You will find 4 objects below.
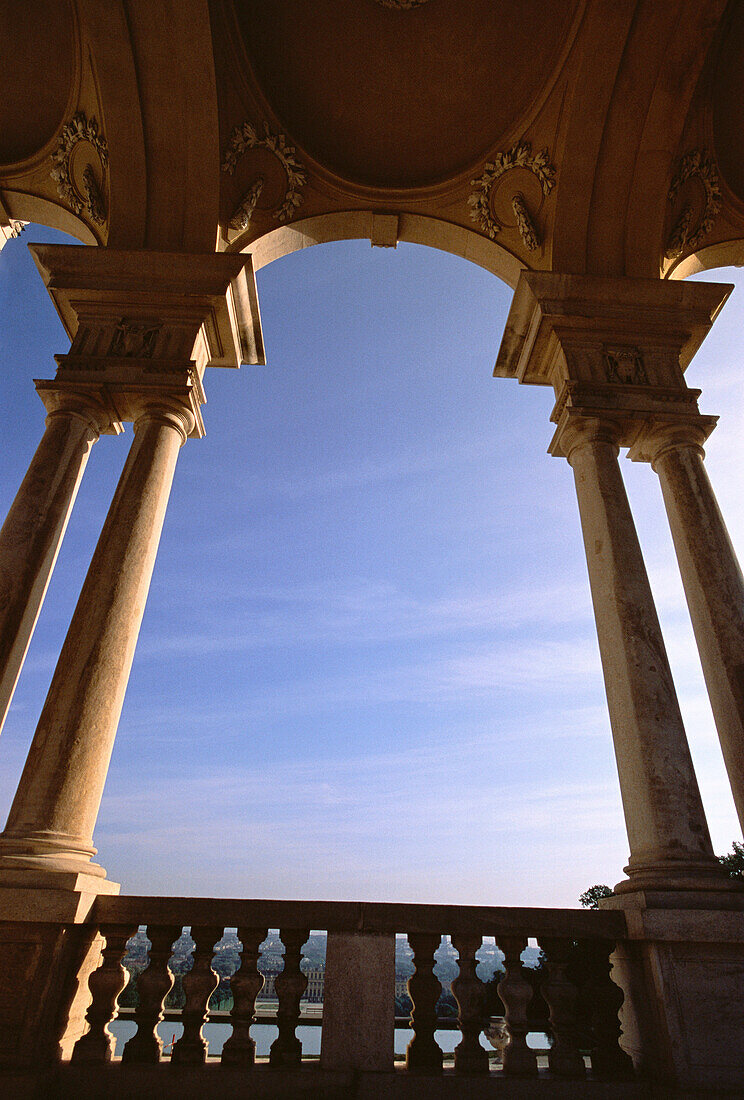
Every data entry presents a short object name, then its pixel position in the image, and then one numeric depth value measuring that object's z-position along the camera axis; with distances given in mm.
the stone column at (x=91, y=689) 7434
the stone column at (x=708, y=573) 8758
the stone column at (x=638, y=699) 7719
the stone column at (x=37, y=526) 8969
